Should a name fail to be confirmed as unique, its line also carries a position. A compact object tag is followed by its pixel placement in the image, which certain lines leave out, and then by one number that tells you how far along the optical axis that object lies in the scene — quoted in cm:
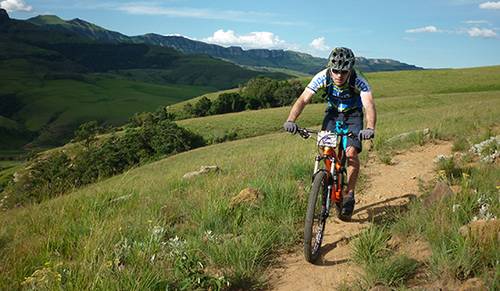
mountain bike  487
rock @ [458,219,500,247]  407
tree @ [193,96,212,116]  9450
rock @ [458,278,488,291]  349
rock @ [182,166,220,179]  1011
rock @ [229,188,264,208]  616
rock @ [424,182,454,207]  560
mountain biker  567
